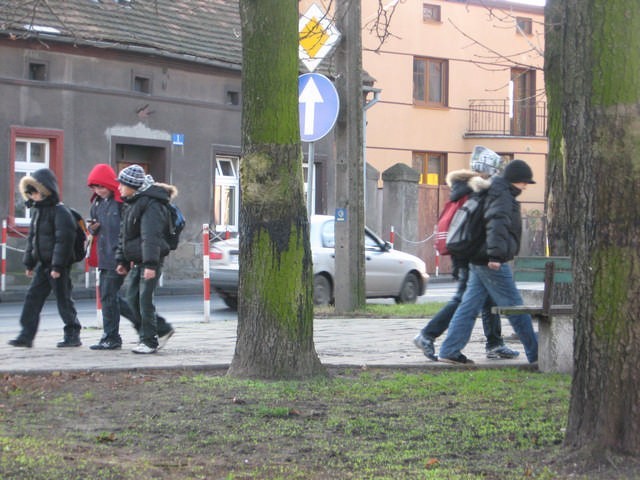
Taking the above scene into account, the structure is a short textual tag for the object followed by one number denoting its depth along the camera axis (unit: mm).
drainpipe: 28547
